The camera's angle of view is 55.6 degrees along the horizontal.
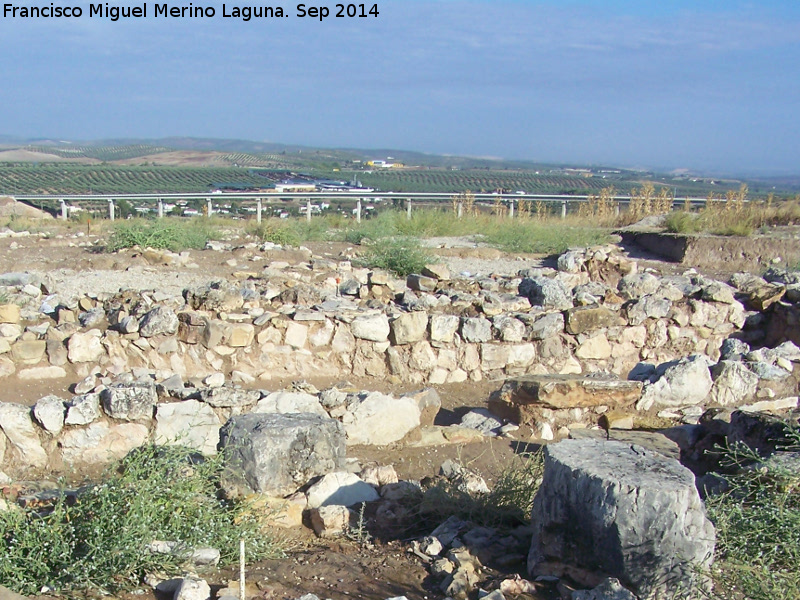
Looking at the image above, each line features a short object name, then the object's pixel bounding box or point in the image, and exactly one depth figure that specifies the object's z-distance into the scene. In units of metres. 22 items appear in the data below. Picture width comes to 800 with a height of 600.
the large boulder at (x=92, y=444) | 4.73
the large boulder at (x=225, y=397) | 5.04
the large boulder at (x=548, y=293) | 7.55
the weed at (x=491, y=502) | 3.78
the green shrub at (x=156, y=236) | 10.83
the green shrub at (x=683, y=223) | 13.83
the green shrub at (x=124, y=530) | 2.88
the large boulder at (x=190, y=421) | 4.87
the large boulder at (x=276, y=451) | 3.92
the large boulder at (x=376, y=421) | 5.31
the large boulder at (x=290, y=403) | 5.18
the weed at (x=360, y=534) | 3.62
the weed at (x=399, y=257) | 9.56
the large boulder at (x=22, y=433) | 4.61
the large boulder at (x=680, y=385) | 6.01
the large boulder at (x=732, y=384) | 6.25
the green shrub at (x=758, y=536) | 2.78
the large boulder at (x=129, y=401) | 4.77
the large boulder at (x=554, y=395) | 5.61
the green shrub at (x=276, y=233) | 13.04
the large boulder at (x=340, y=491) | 3.99
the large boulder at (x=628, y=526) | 2.93
